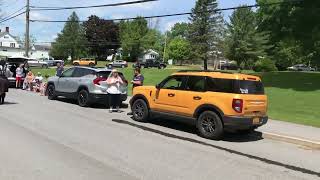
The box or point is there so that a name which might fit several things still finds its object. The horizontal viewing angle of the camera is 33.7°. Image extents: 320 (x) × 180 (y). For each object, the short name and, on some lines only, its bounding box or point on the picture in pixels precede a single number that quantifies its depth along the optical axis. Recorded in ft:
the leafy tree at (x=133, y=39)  350.02
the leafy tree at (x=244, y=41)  285.02
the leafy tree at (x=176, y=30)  513.45
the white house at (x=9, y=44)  451.53
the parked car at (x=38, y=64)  256.32
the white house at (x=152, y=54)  424.91
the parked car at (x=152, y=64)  267.96
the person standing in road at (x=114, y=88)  60.90
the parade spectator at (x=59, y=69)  86.68
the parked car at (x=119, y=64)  269.32
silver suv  65.67
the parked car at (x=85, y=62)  281.29
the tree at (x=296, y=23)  110.42
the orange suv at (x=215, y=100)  43.52
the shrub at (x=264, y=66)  245.51
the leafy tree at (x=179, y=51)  378.94
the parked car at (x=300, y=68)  323.49
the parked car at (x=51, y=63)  284.06
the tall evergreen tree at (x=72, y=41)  357.41
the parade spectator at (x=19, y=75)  98.12
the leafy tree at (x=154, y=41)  358.43
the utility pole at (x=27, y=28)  149.07
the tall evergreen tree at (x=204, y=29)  297.33
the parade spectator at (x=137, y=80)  66.03
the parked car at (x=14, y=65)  100.07
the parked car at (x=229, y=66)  312.21
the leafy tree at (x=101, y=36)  361.51
